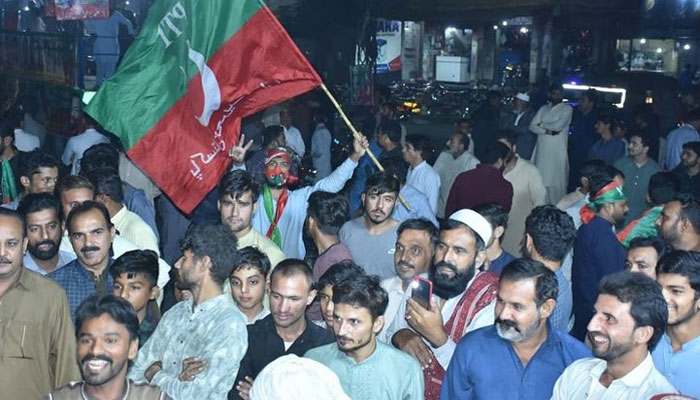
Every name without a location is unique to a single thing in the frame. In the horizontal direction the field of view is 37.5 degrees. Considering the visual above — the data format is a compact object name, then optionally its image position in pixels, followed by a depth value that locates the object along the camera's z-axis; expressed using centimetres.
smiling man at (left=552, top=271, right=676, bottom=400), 441
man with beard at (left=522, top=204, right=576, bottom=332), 638
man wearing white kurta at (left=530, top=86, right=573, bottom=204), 1313
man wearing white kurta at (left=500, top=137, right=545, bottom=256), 998
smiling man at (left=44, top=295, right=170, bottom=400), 430
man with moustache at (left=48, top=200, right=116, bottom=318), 606
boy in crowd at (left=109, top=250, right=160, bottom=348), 581
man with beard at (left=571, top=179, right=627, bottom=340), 698
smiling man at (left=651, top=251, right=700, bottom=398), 517
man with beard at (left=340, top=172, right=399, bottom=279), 737
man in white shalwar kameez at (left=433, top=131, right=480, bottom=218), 1105
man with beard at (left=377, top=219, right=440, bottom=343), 609
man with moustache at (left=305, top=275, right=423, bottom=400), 486
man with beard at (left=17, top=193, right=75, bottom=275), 640
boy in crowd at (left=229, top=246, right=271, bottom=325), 578
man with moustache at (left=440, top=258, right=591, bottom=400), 482
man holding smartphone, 526
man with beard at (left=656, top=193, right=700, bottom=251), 723
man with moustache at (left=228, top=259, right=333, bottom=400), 541
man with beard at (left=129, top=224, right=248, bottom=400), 500
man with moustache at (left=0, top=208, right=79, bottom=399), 512
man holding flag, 805
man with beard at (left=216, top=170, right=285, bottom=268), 703
